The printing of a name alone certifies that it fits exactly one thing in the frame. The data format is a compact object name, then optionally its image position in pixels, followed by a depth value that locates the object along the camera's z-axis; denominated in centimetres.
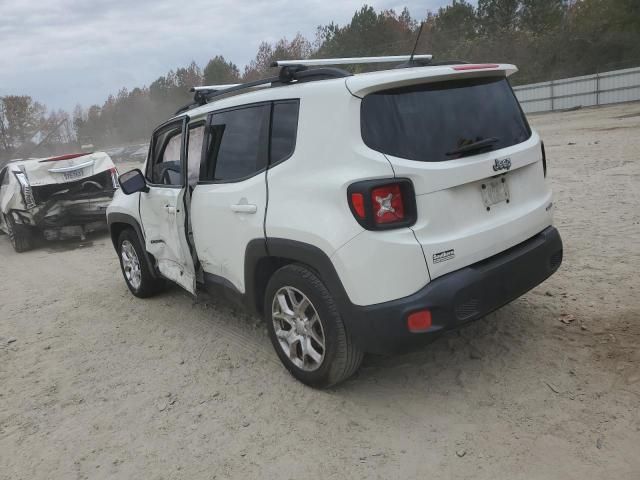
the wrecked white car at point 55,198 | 912
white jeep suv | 269
